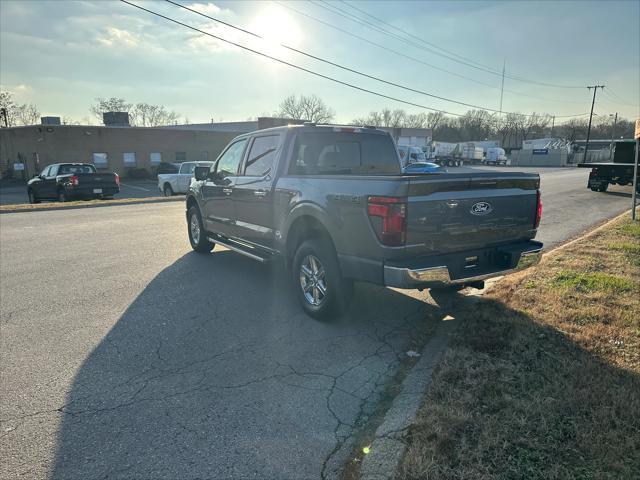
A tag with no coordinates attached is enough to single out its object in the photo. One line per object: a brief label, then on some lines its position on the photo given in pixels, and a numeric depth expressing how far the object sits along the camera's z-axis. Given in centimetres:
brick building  3662
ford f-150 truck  377
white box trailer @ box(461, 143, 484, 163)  6606
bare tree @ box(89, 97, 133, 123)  8338
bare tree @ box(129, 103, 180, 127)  9669
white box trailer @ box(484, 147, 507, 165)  6681
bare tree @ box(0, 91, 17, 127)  5681
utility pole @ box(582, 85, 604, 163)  7242
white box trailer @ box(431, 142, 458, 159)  6662
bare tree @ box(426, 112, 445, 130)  11775
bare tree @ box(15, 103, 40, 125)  6407
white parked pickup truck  2109
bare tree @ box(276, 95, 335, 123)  8028
